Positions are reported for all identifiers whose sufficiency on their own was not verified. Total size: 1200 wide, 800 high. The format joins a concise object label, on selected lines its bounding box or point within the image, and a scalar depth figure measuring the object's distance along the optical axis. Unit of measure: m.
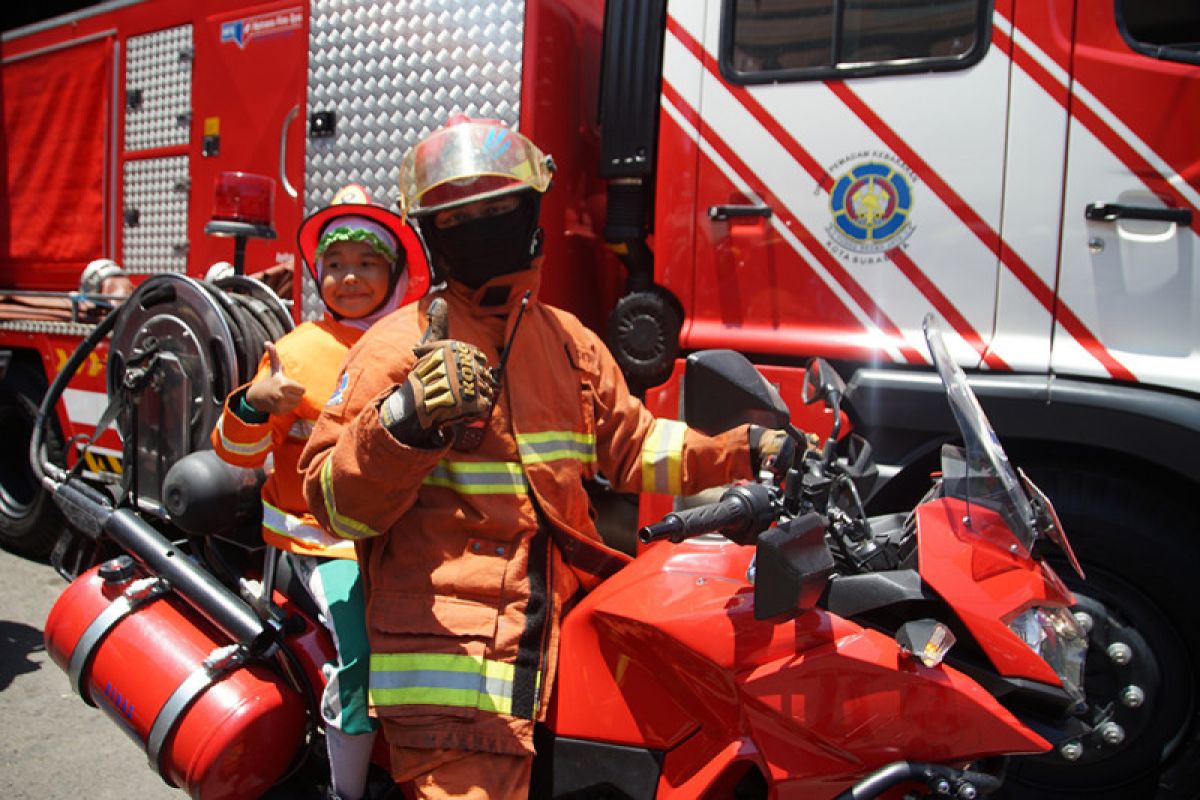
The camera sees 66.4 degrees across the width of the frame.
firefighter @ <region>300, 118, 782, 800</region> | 1.58
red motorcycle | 1.47
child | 1.99
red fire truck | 2.56
